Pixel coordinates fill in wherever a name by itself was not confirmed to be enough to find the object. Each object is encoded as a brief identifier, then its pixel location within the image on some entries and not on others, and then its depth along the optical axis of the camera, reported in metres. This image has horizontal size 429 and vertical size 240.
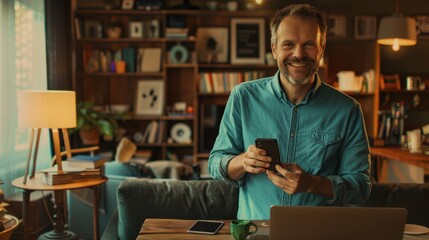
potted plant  5.13
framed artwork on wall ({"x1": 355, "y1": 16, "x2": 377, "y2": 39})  5.92
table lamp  3.02
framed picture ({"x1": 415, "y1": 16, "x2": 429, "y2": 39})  5.87
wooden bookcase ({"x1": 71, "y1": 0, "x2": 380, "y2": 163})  5.70
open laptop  1.21
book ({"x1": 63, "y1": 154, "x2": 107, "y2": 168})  3.28
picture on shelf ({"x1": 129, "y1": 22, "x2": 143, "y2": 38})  5.76
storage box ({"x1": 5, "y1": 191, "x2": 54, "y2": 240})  3.76
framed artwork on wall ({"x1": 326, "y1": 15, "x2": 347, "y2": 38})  5.88
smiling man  1.61
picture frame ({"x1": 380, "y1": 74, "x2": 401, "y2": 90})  5.81
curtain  3.79
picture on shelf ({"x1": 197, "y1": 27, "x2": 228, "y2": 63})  5.87
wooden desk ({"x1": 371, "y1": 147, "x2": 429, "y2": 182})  3.80
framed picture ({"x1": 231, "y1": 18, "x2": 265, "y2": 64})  5.79
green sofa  2.34
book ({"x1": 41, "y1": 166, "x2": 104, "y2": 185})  3.08
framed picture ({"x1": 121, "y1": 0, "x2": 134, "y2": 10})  5.68
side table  3.02
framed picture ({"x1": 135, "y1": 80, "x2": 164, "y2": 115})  5.81
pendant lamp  4.56
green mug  1.41
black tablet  1.53
